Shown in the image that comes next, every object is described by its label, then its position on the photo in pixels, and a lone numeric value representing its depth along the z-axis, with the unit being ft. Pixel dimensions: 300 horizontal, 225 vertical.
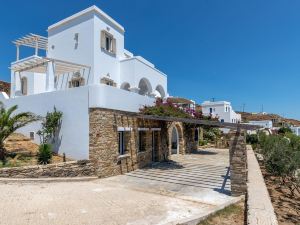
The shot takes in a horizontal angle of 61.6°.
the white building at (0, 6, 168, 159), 44.29
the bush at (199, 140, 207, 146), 114.18
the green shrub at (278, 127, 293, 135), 159.94
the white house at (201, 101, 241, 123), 191.54
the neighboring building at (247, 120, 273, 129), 219.82
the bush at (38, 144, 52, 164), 40.73
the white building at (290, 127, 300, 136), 215.84
